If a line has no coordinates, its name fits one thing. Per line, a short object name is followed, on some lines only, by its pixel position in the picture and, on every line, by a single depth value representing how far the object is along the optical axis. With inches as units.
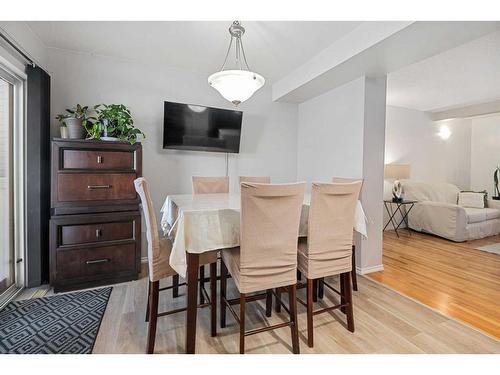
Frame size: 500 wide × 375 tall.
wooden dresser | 95.3
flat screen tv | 126.6
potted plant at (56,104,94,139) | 100.4
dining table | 60.0
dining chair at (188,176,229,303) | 118.0
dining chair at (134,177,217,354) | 62.6
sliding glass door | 91.3
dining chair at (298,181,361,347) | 66.9
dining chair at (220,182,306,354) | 57.8
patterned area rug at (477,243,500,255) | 145.2
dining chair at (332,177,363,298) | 98.8
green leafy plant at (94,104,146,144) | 104.5
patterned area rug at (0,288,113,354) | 65.7
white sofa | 164.1
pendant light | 79.0
